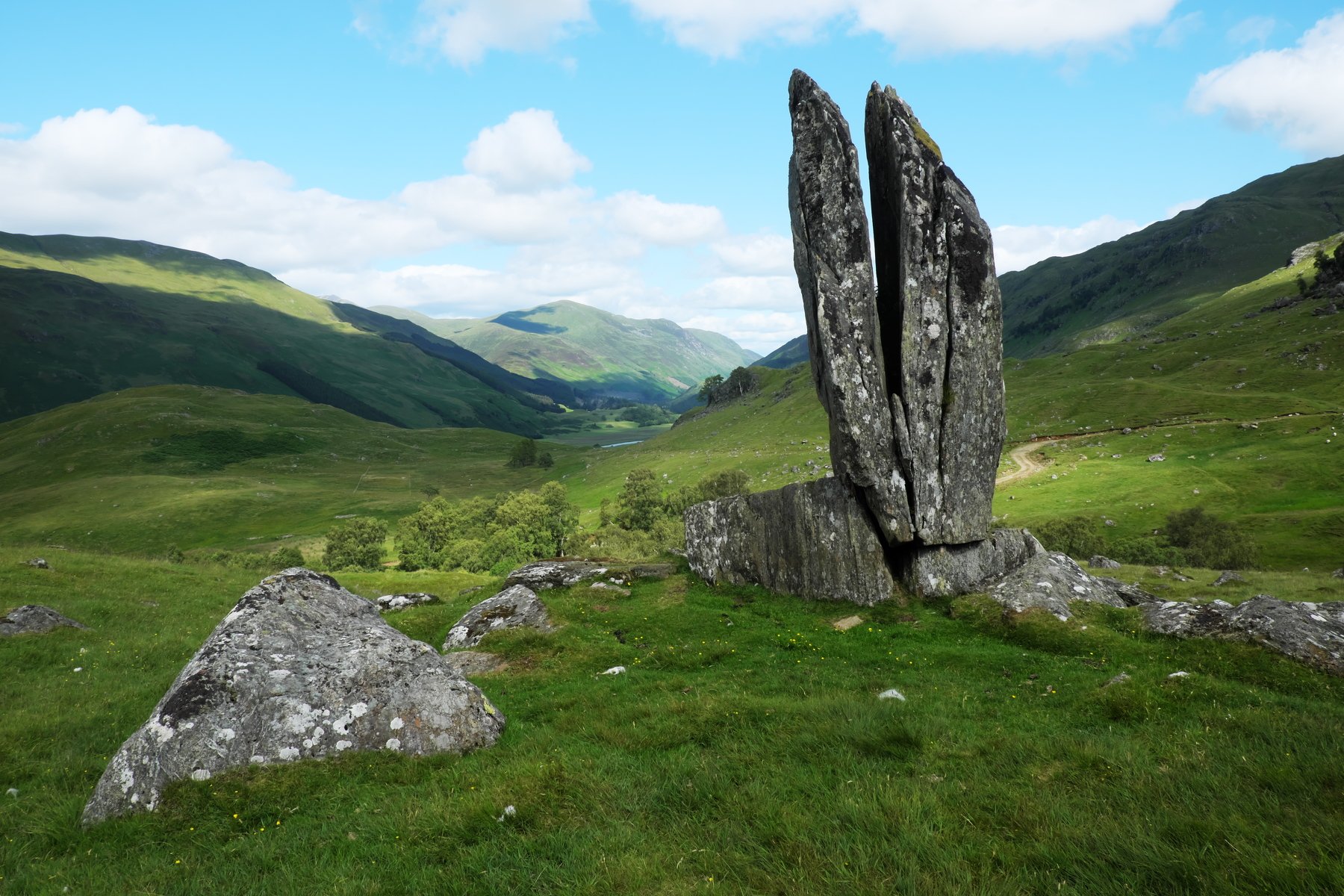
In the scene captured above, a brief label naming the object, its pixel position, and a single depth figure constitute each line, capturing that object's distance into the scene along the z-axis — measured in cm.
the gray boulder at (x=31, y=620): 2430
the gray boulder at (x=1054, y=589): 2478
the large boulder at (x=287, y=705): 1251
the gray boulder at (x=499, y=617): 2691
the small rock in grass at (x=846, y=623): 2563
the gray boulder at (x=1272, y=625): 1764
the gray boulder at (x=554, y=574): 3612
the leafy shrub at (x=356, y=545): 9106
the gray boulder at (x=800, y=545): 2878
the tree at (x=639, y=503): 9650
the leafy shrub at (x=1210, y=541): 6175
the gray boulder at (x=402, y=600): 3806
